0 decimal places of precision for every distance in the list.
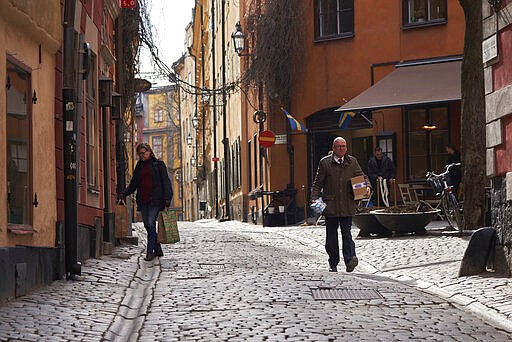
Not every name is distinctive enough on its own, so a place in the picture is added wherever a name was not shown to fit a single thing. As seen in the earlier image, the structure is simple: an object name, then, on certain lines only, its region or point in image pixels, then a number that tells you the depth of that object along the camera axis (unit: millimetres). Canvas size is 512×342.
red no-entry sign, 29438
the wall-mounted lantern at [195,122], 59203
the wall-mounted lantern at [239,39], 30522
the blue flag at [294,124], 28656
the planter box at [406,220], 19364
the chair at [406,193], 26172
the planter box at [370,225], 19938
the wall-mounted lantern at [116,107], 19984
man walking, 13977
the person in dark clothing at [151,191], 16328
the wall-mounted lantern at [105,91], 18422
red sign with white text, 21062
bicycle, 18953
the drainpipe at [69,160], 13078
